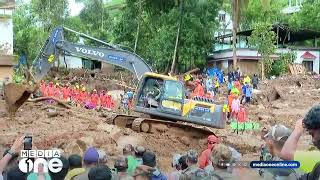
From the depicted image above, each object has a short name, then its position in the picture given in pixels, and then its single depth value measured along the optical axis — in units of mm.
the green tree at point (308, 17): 53959
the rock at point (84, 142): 14764
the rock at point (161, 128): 17312
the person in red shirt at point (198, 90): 25441
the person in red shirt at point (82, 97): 26816
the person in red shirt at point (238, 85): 31359
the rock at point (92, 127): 16766
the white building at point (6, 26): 37203
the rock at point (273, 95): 31391
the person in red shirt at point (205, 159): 7601
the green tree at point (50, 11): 57625
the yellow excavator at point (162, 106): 16766
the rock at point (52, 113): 19055
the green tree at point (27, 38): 56062
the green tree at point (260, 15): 61000
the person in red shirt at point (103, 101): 26555
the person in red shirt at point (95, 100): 26159
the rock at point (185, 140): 17289
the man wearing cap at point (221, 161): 4652
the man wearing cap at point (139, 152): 7955
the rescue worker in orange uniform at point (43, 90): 24106
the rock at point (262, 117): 24641
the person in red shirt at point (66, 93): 27194
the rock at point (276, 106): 28081
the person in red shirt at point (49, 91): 25752
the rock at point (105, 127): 16603
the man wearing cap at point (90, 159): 5203
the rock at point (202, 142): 17305
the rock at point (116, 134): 16250
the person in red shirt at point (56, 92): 26672
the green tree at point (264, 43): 42703
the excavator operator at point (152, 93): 16844
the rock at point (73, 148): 14015
